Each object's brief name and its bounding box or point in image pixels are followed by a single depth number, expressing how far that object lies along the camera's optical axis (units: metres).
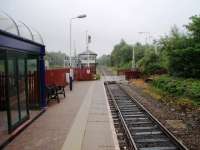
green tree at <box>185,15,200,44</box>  12.63
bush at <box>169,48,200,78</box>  12.87
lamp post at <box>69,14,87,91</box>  14.90
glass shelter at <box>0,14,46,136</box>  5.09
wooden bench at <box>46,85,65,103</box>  9.08
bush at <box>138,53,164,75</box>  22.84
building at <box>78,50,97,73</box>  45.22
